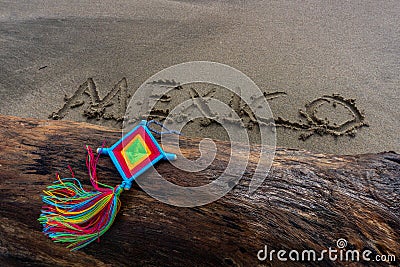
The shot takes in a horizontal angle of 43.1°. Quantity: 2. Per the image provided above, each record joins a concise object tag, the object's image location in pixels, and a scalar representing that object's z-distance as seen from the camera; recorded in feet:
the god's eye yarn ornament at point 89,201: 1.60
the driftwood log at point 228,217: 1.55
